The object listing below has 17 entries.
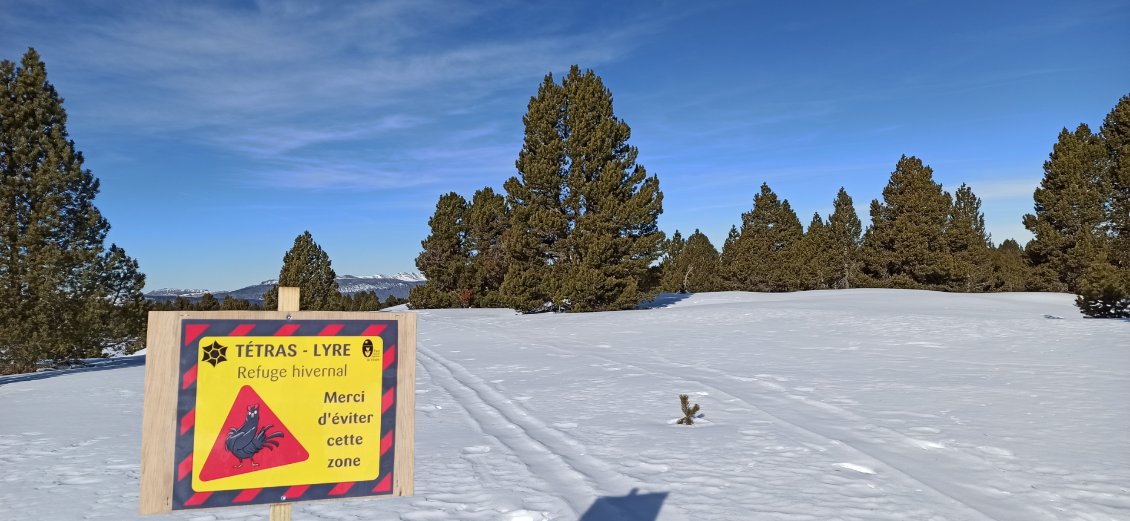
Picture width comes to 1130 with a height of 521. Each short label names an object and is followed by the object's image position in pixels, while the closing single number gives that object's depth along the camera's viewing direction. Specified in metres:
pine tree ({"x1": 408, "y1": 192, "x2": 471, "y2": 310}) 45.59
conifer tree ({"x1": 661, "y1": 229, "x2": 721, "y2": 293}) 62.38
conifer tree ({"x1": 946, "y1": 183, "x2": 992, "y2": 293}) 43.03
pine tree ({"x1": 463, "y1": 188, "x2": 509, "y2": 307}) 43.66
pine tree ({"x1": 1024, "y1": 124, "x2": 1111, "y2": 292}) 37.56
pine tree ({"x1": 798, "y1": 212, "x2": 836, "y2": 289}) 51.22
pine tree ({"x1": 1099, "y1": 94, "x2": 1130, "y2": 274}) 34.22
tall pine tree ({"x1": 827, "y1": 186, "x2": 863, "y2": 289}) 55.12
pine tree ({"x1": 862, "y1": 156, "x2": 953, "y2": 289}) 43.53
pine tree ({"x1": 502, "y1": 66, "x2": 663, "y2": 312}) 27.88
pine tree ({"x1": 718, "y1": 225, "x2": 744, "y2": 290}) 53.73
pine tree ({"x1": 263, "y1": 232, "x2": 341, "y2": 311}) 48.94
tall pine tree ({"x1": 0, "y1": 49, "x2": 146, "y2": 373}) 13.90
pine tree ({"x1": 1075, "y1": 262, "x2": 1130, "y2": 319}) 18.45
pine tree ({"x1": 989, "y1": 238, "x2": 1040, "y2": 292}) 50.19
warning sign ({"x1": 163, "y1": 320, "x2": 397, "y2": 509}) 2.84
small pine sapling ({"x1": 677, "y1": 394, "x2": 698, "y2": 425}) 7.19
